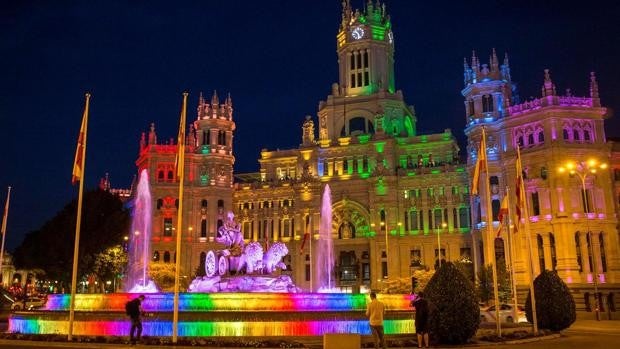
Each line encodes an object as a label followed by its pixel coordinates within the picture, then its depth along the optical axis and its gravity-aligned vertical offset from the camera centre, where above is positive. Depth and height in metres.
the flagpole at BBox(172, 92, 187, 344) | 24.28 +5.12
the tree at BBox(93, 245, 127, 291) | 62.55 +2.77
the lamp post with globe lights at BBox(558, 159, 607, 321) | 67.53 +13.01
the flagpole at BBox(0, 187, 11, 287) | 44.28 +5.67
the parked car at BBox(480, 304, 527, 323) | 43.81 -2.50
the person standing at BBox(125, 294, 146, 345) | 24.59 -1.28
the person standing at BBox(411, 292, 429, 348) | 23.19 -1.43
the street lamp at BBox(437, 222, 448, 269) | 84.16 +7.49
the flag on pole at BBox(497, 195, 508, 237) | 39.62 +4.98
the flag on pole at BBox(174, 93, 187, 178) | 27.39 +6.94
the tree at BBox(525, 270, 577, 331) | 30.64 -1.26
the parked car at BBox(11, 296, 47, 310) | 63.59 -1.69
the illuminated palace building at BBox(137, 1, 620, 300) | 71.12 +15.79
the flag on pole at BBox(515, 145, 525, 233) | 34.76 +5.41
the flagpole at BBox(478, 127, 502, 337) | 27.87 +2.80
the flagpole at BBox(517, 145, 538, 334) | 30.17 +2.40
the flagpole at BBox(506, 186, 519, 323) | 36.07 -1.51
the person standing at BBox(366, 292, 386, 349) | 21.61 -1.24
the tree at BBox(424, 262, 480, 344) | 23.98 -1.09
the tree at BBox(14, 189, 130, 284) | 58.25 +5.18
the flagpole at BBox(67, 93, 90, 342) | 25.91 +4.82
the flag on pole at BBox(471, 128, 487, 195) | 32.06 +6.53
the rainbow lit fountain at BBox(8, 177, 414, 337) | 28.41 -1.54
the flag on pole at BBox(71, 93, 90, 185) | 29.20 +6.63
